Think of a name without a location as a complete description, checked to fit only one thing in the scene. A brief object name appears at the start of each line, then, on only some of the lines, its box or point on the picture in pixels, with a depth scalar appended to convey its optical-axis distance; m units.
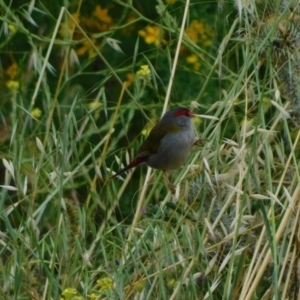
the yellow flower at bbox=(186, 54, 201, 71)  9.33
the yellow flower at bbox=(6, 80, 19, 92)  8.73
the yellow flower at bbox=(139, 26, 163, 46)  9.77
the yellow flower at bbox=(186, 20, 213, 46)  9.64
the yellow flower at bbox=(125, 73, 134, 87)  10.22
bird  6.53
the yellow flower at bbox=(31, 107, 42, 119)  8.07
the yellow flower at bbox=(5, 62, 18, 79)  10.16
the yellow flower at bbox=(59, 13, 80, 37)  7.74
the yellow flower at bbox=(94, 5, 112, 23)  10.86
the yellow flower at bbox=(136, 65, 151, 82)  6.86
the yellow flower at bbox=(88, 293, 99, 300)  5.14
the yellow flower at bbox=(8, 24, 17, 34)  8.49
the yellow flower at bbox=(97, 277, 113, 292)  5.20
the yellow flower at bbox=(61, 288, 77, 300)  5.00
